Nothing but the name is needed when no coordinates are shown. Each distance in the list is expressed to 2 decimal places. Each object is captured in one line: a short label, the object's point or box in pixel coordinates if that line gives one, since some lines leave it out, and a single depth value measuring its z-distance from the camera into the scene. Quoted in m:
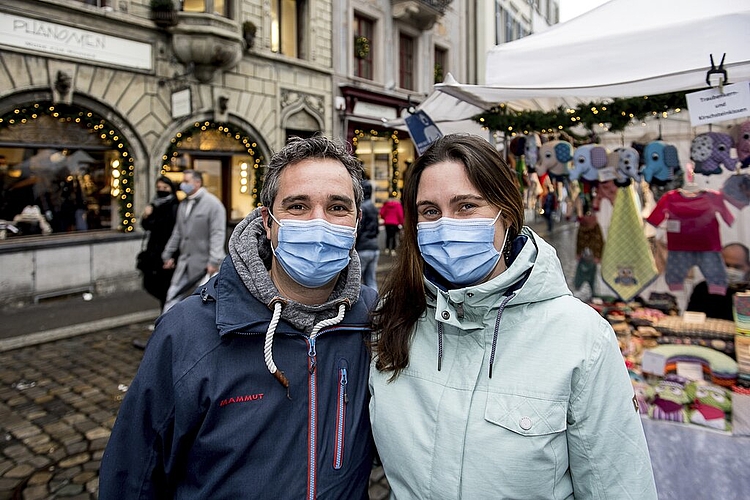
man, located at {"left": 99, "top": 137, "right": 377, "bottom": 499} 1.46
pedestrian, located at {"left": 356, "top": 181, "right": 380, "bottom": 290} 7.29
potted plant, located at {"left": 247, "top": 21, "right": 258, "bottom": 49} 11.89
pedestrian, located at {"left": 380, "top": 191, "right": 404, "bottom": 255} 13.90
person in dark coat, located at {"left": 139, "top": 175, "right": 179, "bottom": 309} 6.10
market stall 2.76
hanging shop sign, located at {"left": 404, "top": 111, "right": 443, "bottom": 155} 5.03
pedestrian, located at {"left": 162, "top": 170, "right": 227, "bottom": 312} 5.87
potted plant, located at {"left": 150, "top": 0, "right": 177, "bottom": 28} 10.03
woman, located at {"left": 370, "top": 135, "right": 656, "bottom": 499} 1.37
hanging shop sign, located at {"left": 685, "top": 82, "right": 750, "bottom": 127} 3.10
